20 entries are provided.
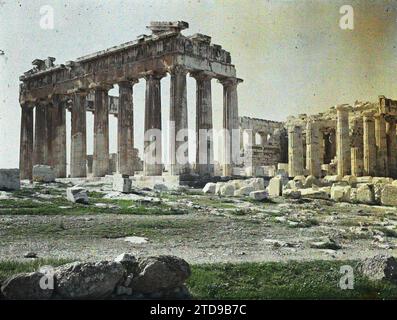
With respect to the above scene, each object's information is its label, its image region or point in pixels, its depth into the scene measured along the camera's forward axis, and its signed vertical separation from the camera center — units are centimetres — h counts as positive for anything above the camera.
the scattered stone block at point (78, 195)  1656 -75
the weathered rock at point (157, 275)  714 -147
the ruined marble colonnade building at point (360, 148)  3784 +157
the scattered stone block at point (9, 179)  1991 -22
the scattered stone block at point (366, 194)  2062 -108
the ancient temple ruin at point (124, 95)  2803 +504
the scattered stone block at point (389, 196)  1994 -114
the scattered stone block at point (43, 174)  2916 -6
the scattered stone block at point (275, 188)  2227 -84
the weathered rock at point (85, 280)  684 -145
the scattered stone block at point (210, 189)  2338 -87
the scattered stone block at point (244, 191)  2228 -94
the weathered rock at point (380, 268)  822 -164
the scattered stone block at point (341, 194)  2127 -110
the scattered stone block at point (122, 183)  2133 -50
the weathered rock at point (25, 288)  670 -152
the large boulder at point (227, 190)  2235 -89
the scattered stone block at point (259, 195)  1947 -99
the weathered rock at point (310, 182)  2696 -73
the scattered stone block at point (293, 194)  2098 -105
